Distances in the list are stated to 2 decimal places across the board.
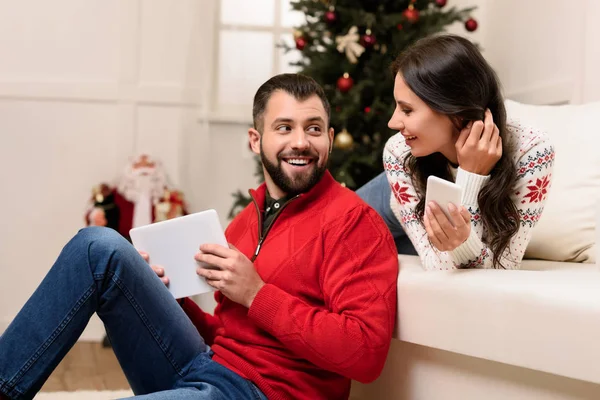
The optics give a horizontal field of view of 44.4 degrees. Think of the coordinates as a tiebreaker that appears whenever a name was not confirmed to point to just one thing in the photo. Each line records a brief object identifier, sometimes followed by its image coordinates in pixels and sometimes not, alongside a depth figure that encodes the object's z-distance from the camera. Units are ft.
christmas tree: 9.96
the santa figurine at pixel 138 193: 11.50
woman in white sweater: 4.77
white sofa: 3.59
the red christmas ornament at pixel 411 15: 9.90
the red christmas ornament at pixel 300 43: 10.46
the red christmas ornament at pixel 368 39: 9.92
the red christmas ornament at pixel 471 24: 10.52
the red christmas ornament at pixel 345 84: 9.95
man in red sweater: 4.30
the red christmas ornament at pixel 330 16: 10.17
